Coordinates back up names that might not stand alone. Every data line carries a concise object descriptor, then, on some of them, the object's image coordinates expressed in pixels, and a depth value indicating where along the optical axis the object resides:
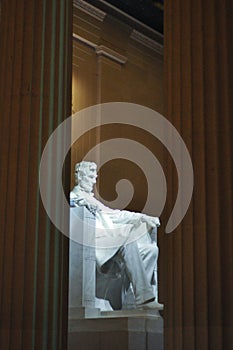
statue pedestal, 8.00
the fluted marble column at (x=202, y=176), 6.02
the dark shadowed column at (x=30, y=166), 6.33
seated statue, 8.68
